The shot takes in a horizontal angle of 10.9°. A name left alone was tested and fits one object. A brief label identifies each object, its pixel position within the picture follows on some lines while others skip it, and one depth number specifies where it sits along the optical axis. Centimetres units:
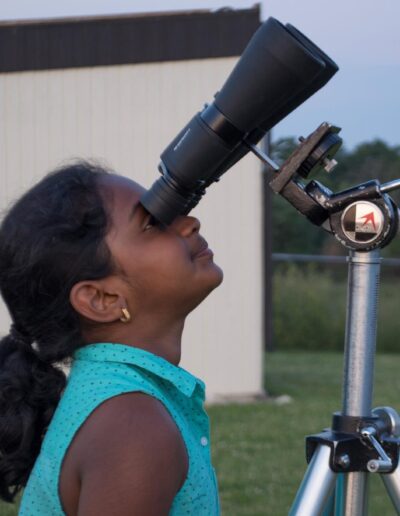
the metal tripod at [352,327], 254
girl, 247
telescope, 246
